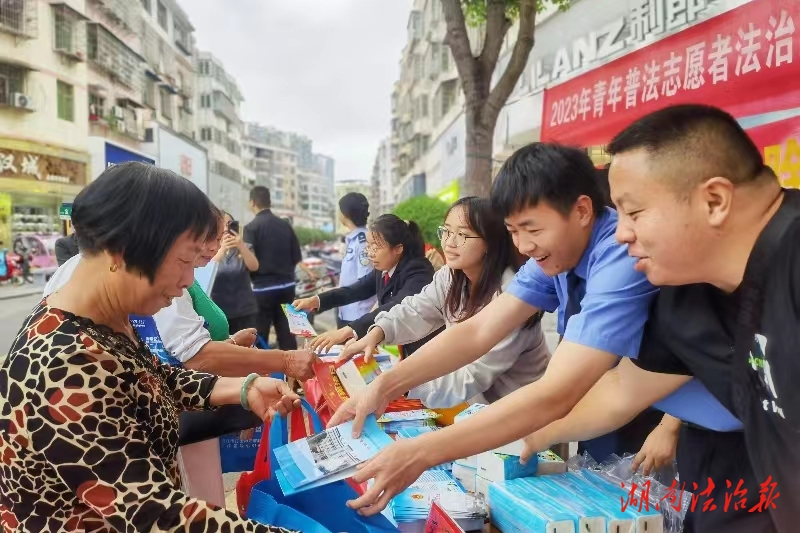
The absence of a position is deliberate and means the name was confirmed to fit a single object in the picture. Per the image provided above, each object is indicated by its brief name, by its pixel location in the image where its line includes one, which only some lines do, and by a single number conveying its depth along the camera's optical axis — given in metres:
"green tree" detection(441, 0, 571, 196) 4.79
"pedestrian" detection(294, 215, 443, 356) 3.31
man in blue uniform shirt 1.18
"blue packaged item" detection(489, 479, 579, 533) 1.10
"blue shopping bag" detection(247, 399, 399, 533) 1.15
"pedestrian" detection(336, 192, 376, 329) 4.63
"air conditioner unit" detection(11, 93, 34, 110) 16.81
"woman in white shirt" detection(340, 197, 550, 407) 1.98
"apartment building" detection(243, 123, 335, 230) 74.44
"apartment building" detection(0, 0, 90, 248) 16.97
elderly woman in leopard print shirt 0.95
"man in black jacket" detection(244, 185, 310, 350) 5.22
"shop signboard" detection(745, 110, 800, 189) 2.69
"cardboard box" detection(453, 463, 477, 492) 1.45
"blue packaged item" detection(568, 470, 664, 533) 1.12
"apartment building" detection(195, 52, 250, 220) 38.24
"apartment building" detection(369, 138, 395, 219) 62.97
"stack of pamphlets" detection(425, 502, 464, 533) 1.09
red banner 2.74
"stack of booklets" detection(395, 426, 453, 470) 1.78
